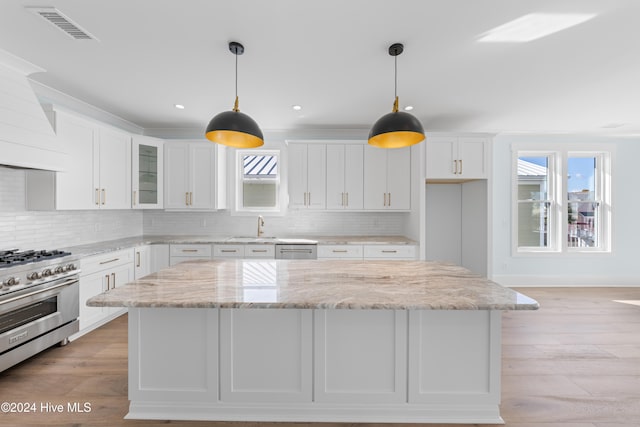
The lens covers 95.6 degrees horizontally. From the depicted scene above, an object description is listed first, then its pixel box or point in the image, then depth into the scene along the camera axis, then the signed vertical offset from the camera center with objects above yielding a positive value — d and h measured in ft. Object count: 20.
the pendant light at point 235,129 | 6.59 +1.97
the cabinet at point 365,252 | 13.33 -1.80
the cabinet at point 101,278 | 10.01 -2.47
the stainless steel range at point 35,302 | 7.63 -2.61
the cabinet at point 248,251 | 13.32 -1.77
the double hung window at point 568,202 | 16.72 +0.66
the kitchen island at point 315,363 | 5.99 -3.13
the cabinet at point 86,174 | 9.92 +1.47
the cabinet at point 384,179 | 14.57 +1.71
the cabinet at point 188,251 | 13.37 -1.79
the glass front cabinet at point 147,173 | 13.32 +1.89
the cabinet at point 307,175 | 14.58 +1.90
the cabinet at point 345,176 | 14.61 +1.85
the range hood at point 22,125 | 7.93 +2.52
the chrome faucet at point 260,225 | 14.99 -0.65
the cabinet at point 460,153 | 13.19 +2.73
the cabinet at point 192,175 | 14.51 +1.87
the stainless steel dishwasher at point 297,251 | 13.28 -1.76
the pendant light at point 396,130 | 6.72 +1.99
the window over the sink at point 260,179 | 15.47 +1.79
